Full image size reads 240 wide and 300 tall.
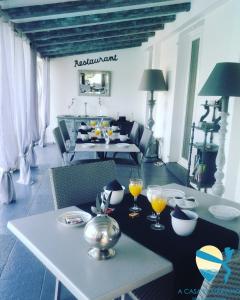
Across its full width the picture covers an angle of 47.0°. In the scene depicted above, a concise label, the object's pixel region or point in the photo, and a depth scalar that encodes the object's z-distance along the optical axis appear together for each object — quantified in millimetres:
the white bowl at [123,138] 3666
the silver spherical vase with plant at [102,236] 955
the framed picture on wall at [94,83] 6961
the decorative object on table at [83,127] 4456
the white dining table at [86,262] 815
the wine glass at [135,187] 1436
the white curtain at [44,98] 6453
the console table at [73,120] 6578
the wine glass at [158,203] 1212
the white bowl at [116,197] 1416
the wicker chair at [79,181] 1561
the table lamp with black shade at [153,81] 4898
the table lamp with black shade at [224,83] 2107
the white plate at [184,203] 1411
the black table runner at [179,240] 965
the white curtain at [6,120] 2994
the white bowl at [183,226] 1090
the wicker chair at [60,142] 3252
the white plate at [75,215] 1197
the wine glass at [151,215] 1286
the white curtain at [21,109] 3674
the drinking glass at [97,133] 3882
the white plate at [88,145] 3139
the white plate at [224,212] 1301
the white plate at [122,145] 3271
